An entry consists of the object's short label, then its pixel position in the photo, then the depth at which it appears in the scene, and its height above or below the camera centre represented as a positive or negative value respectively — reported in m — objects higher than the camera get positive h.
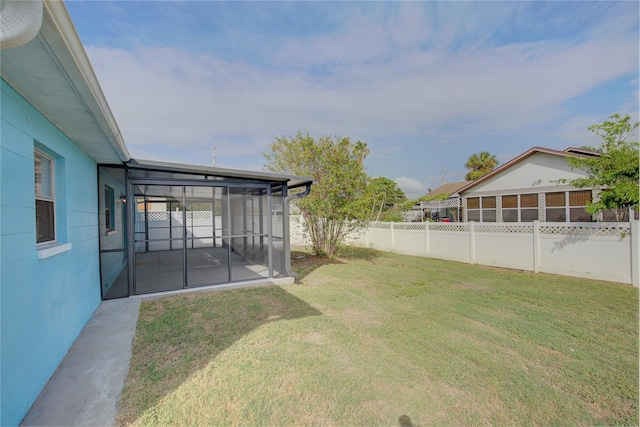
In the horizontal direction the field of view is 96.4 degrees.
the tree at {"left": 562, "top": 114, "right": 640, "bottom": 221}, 6.18 +0.95
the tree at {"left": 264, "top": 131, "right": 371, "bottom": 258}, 9.30 +1.08
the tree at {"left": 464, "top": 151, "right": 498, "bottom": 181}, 27.70 +4.60
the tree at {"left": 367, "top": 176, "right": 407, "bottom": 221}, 15.68 +0.90
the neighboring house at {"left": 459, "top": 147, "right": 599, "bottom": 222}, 10.49 +0.71
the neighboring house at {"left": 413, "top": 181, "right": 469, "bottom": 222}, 16.97 +0.45
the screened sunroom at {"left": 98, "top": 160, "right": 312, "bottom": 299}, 5.52 -0.28
